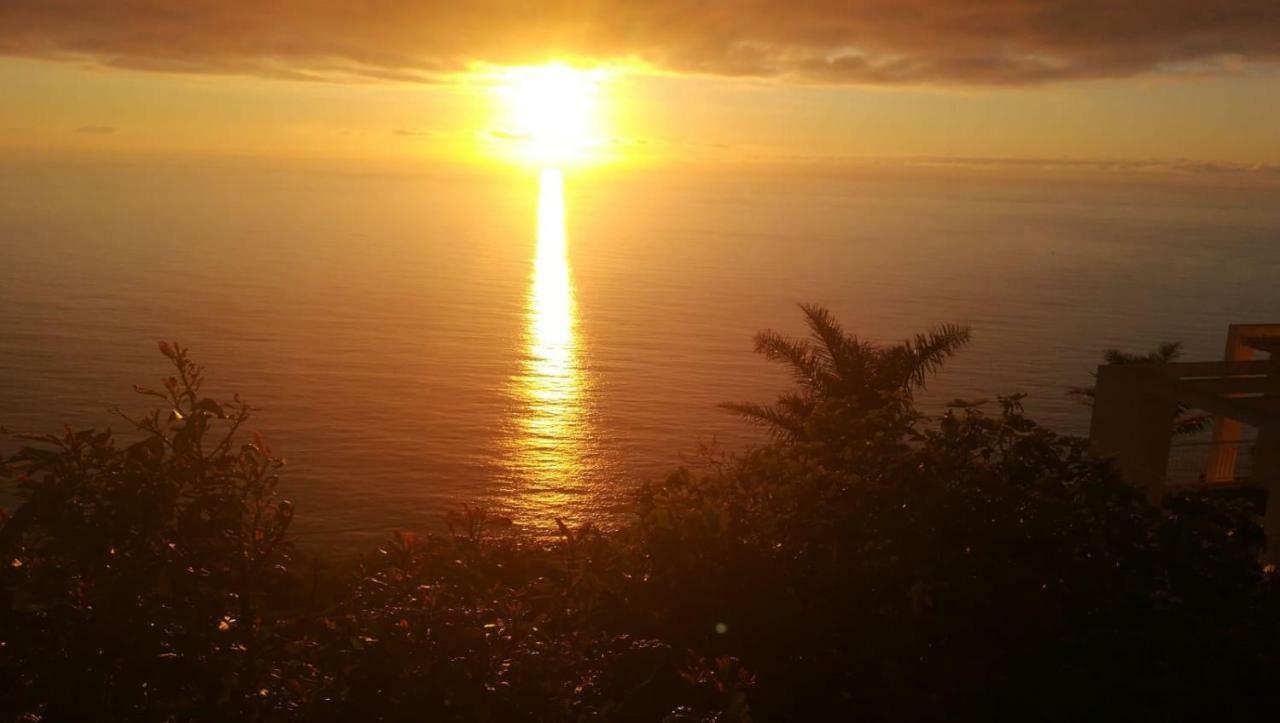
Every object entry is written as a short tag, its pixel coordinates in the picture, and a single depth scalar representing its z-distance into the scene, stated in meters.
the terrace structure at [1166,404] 13.91
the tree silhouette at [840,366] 20.70
